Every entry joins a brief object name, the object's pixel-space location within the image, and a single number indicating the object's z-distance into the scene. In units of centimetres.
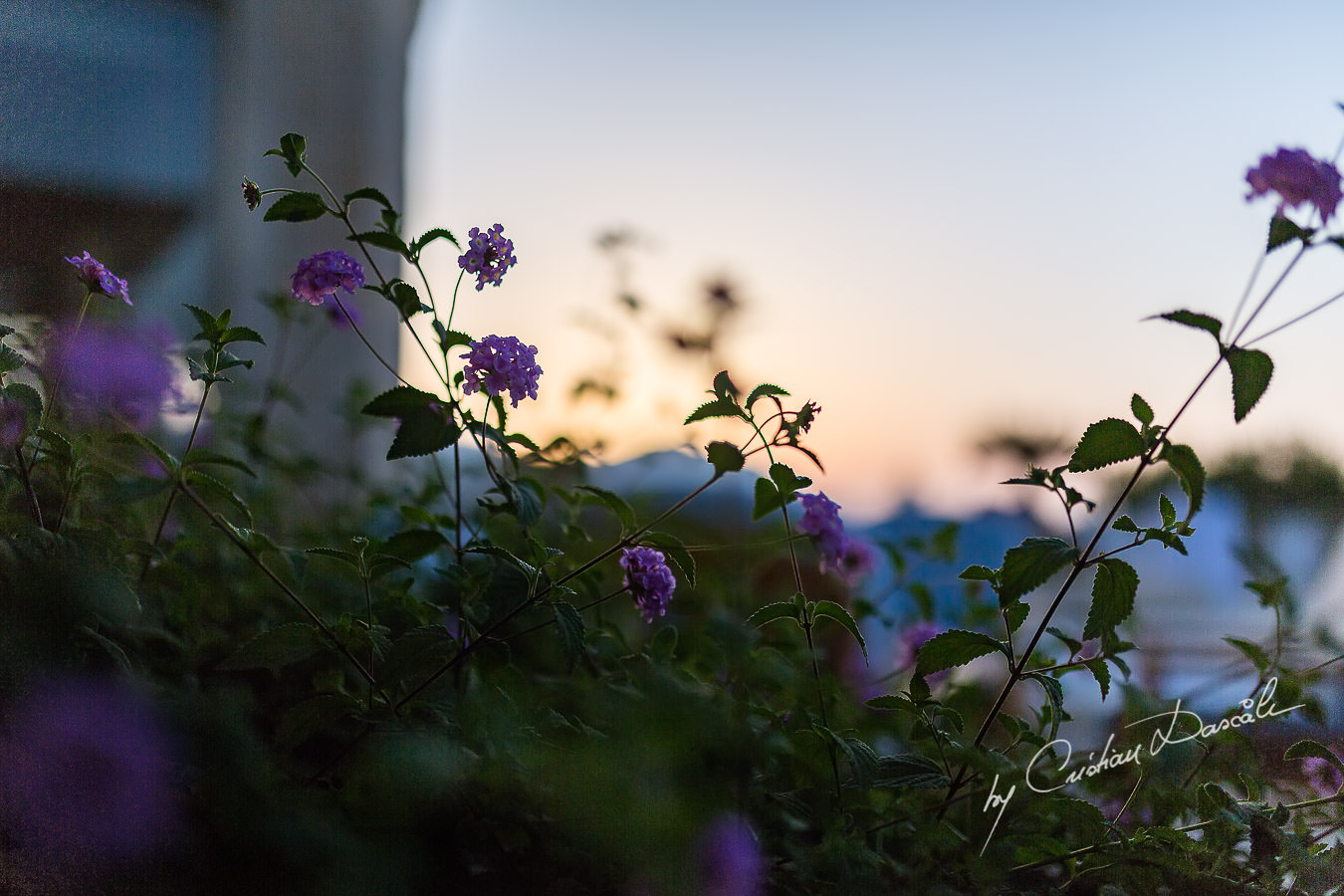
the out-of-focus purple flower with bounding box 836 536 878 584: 99
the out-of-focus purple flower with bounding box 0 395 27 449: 54
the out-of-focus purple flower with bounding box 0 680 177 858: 43
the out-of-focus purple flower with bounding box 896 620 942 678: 101
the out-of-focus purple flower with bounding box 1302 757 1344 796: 69
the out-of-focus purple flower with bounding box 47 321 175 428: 71
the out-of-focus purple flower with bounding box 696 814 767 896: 40
